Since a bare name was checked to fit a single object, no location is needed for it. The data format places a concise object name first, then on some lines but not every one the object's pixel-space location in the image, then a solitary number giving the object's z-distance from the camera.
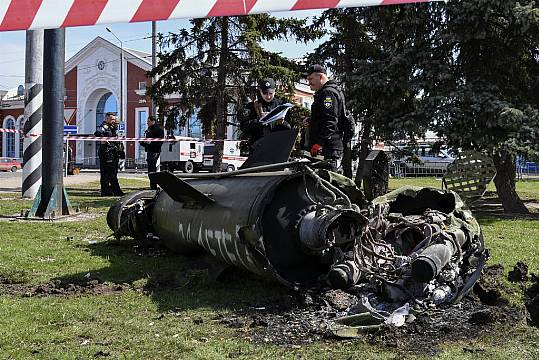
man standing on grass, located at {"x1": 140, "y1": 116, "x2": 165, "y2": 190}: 13.86
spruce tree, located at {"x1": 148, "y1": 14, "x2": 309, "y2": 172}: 18.08
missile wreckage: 4.32
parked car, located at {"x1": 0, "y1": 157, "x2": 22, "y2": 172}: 34.12
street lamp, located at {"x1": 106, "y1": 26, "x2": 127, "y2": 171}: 46.38
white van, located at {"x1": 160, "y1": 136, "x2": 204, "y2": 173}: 34.62
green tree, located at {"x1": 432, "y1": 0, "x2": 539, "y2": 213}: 11.29
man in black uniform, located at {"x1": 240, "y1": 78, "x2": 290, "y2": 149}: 7.06
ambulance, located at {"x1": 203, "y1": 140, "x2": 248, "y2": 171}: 35.12
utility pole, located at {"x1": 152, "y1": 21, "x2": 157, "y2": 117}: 34.10
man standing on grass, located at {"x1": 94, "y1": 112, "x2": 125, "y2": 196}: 14.30
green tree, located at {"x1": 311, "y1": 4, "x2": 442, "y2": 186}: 12.46
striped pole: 11.65
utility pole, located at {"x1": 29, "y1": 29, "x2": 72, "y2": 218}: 9.47
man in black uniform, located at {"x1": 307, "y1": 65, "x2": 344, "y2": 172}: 5.84
